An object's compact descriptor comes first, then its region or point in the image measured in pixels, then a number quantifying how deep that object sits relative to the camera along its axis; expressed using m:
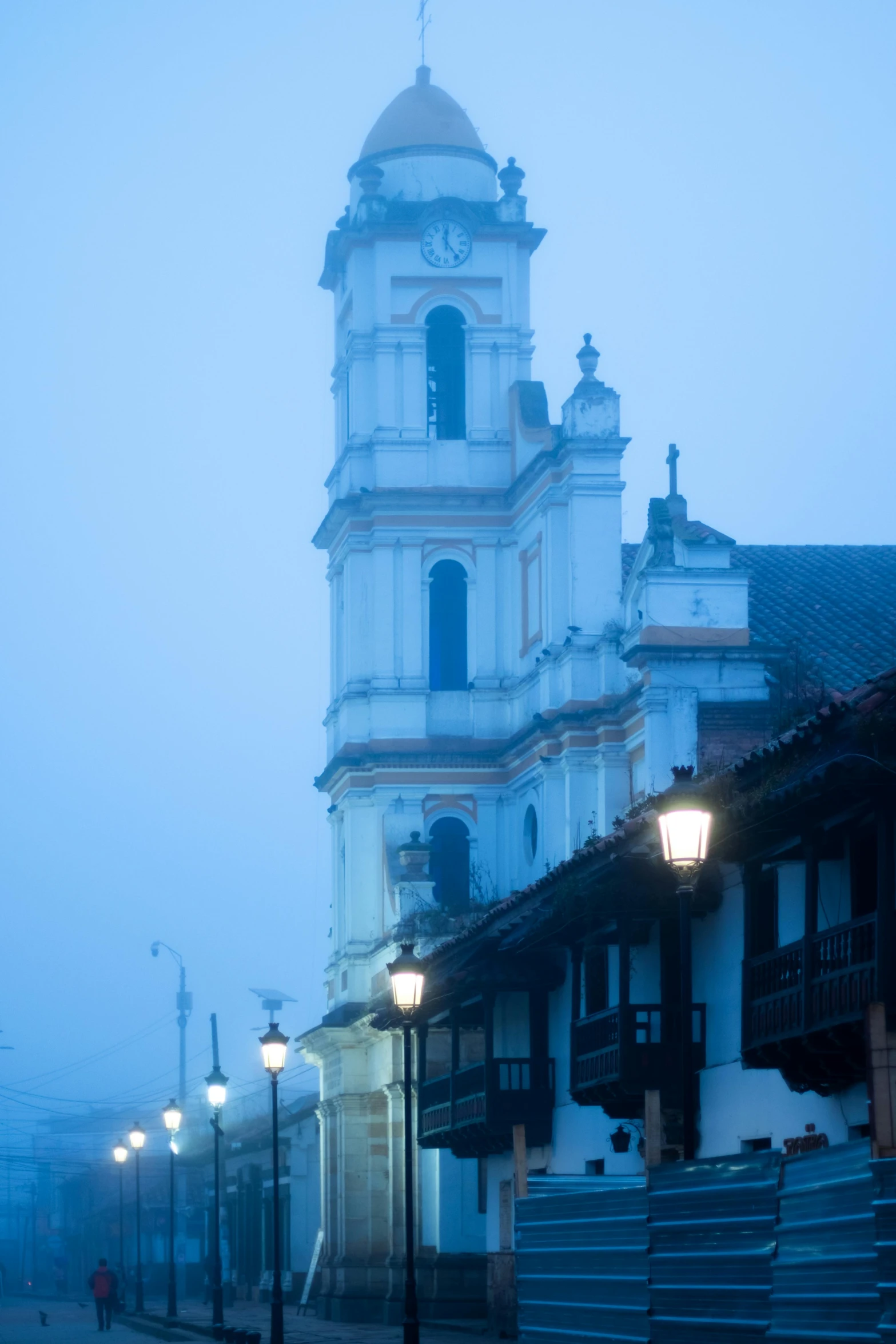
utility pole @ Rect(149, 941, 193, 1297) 90.25
